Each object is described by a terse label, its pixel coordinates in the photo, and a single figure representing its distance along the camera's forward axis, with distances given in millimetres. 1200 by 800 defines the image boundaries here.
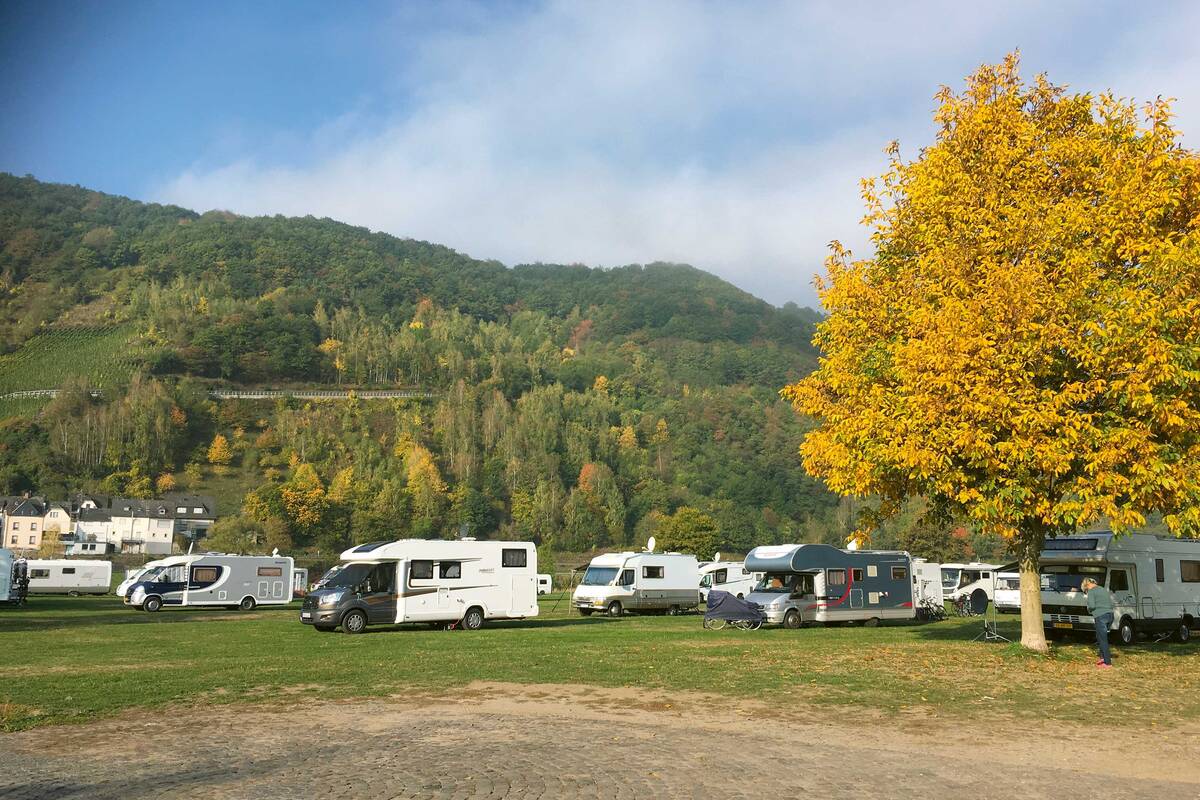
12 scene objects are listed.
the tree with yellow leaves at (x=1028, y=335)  16047
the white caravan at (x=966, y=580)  43500
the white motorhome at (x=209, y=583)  38781
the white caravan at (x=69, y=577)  51281
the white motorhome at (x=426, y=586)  26547
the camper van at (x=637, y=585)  37156
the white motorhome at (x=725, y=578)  44781
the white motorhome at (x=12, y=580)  38094
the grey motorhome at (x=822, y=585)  30234
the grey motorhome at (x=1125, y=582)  22828
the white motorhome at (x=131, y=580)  41009
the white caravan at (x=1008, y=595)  39938
